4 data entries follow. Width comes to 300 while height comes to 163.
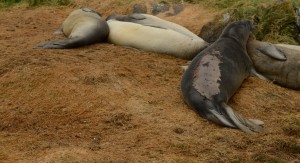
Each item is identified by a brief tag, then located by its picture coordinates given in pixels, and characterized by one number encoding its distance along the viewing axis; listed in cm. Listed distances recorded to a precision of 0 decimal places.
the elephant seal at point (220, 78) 902
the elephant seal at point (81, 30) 1347
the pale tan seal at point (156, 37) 1334
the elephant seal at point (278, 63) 1194
